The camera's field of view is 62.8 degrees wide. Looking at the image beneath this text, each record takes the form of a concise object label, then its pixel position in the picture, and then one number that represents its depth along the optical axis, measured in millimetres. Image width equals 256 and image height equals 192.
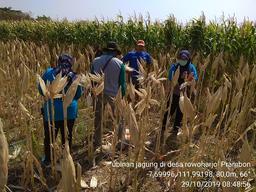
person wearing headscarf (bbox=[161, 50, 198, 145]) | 3112
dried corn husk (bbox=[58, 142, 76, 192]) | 1126
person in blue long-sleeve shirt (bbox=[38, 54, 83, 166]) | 2336
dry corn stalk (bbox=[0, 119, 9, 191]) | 1008
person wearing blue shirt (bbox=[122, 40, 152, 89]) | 3945
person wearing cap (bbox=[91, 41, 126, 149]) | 2831
